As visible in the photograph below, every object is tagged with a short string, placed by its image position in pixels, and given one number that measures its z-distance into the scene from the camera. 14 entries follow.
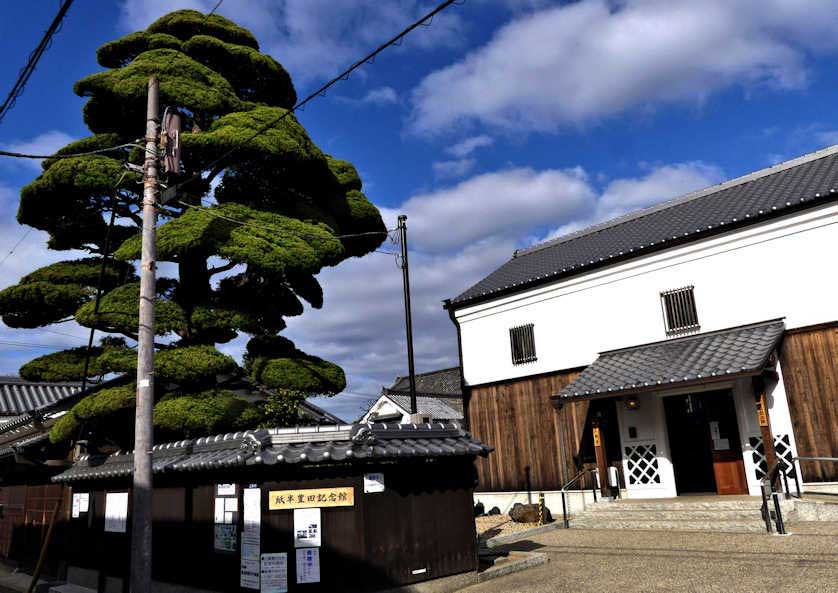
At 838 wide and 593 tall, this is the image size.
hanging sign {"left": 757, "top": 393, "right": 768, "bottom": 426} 13.66
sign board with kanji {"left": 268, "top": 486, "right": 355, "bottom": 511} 8.70
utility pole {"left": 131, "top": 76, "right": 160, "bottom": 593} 7.63
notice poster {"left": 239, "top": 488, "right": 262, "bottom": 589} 8.67
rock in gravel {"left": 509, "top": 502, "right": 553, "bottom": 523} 16.19
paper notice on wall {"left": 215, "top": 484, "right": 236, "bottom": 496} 9.28
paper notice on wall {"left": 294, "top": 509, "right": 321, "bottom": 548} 8.56
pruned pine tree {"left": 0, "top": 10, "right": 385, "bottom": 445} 12.38
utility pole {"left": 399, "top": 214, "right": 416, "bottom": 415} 13.27
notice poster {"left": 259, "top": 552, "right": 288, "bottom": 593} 8.46
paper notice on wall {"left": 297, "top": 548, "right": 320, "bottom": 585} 8.47
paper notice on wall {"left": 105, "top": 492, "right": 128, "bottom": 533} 11.85
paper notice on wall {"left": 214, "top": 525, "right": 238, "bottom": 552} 9.14
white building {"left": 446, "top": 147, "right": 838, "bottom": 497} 14.47
